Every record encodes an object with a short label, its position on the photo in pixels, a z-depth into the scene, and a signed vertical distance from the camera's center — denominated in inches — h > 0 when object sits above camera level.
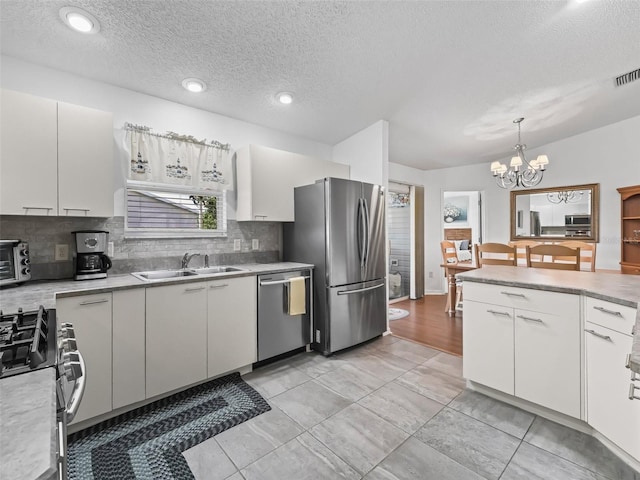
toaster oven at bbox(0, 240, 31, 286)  72.7 -5.4
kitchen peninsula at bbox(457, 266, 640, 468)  61.2 -26.9
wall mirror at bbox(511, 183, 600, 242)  172.1 +14.7
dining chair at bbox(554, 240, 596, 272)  140.3 -6.3
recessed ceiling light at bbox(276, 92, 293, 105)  111.6 +54.0
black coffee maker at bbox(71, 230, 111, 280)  84.4 -4.5
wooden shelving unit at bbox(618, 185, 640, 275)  148.6 +4.7
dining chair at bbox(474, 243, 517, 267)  133.6 -6.3
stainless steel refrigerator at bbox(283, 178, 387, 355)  115.8 -6.2
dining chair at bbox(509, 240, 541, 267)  169.0 -6.9
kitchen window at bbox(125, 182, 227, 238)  103.6 +10.5
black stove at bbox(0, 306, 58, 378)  31.6 -12.8
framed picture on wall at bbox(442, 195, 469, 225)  293.7 +27.1
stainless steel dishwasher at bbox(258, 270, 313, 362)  104.7 -30.3
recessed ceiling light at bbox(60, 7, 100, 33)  69.2 +53.3
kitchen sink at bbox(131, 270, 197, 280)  96.8 -11.9
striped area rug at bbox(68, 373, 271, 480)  62.0 -47.5
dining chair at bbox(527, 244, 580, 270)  108.0 -6.1
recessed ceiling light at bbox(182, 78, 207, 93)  98.8 +52.6
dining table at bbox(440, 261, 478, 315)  160.1 -24.2
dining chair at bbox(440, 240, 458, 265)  177.2 -9.6
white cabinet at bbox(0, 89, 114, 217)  73.1 +21.7
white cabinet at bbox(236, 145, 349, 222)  117.7 +24.1
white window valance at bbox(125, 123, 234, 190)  100.3 +29.0
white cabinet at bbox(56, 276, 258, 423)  73.0 -27.5
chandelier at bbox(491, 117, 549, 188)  137.3 +34.5
